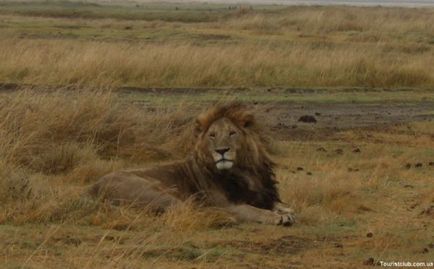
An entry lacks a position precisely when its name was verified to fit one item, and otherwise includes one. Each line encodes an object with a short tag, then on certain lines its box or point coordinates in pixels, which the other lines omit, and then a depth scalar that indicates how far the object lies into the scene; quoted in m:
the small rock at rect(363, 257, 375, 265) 15.51
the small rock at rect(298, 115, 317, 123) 36.97
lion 18.53
